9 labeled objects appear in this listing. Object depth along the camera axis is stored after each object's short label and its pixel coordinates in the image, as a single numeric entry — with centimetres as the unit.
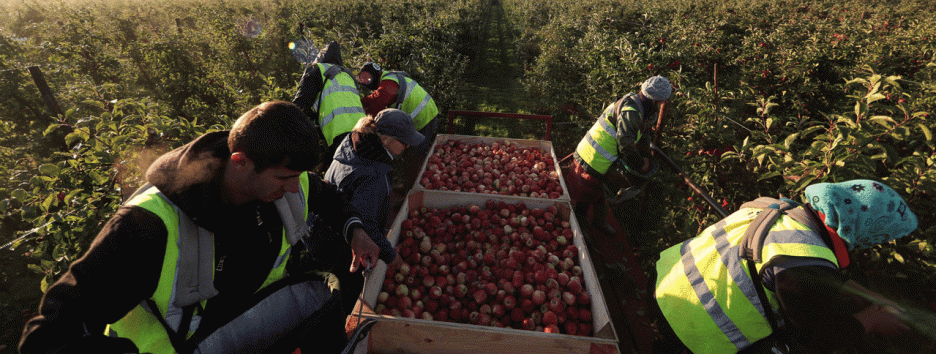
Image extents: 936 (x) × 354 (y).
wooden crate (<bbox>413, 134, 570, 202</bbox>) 527
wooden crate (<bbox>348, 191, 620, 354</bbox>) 204
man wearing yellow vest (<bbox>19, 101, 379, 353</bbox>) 100
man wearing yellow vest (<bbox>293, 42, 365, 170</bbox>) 343
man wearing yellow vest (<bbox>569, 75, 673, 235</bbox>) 340
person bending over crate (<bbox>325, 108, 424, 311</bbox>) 247
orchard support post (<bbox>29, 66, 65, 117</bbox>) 325
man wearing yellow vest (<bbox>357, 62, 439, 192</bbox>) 397
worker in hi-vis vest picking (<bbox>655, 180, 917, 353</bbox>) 143
